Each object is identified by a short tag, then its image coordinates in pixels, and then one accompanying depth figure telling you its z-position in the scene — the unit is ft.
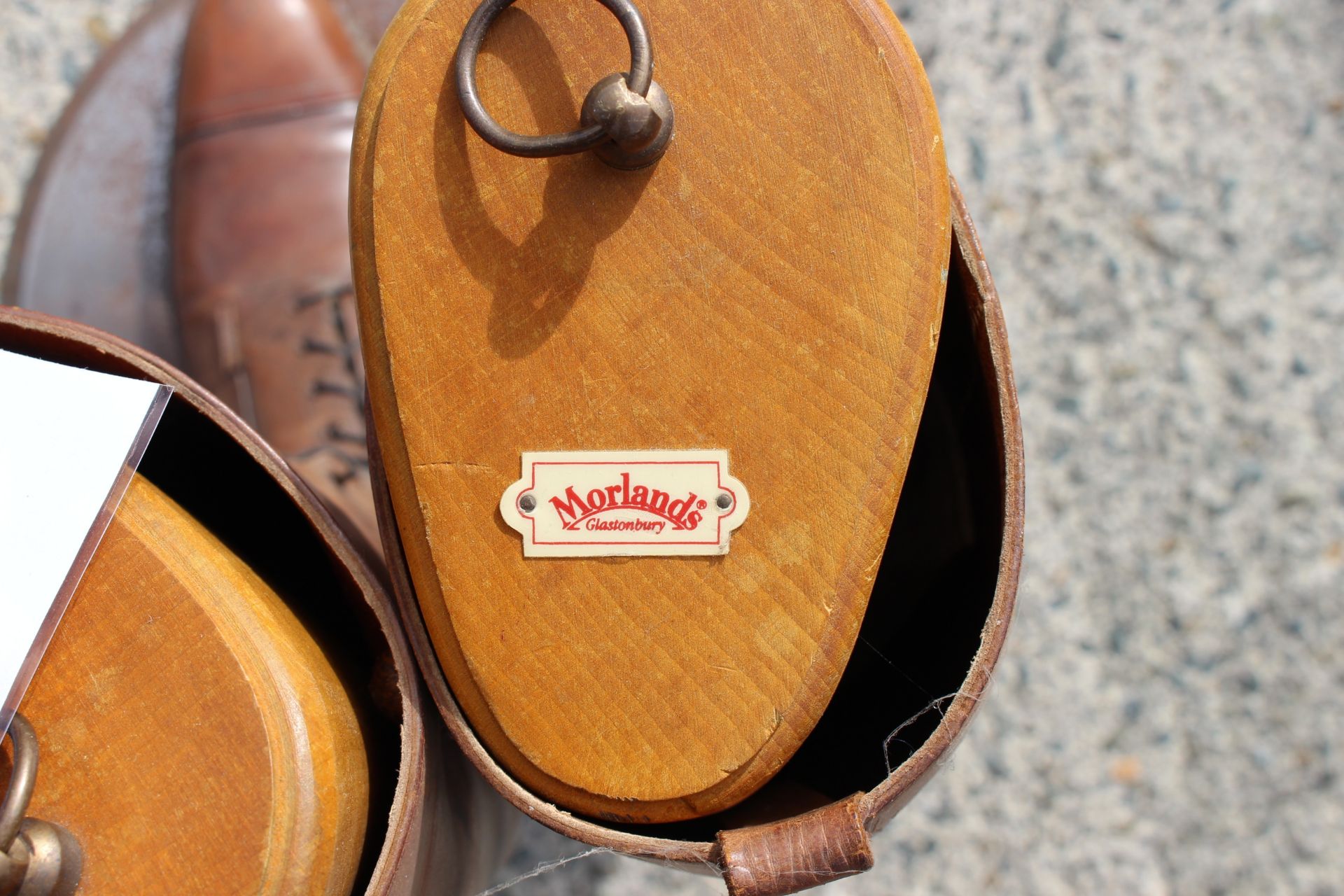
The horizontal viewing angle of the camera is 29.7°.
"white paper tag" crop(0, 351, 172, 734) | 1.26
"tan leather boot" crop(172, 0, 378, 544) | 1.77
